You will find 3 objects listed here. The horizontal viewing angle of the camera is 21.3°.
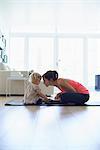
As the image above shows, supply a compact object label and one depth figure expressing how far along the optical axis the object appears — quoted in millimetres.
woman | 3592
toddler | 3694
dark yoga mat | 3739
